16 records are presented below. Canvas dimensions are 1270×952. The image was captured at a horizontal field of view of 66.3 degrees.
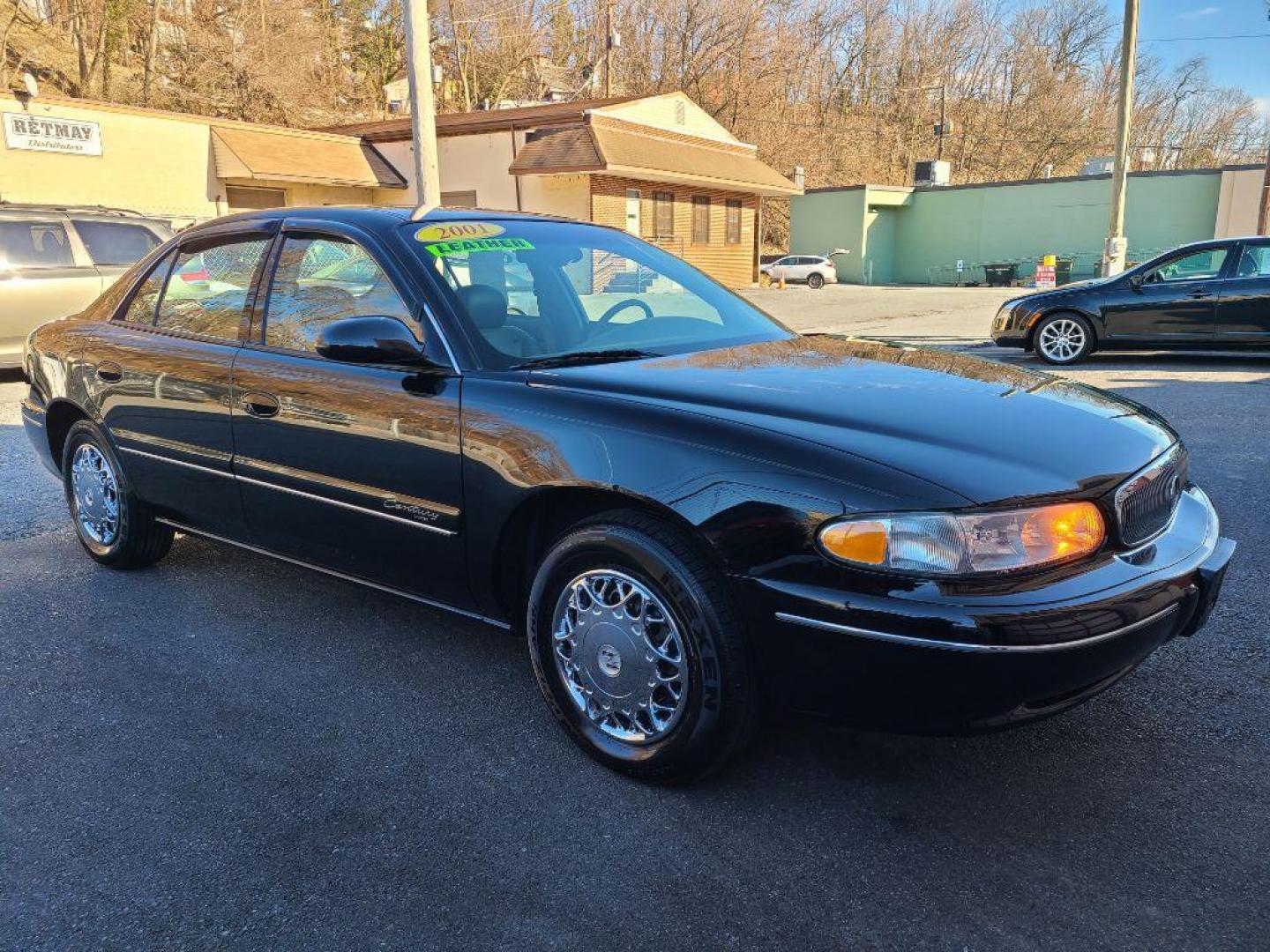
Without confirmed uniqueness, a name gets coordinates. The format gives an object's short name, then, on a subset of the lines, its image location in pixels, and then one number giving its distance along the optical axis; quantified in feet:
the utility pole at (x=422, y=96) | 34.09
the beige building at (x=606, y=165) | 73.67
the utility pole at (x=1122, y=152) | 51.31
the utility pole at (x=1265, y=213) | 59.06
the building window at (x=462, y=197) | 80.23
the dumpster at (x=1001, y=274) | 120.37
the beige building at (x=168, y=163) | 60.03
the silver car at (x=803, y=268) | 112.06
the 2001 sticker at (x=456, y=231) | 10.96
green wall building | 115.34
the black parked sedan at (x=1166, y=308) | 34.22
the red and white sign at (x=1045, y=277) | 65.62
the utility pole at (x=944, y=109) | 180.04
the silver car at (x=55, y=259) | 33.37
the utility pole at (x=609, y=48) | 111.63
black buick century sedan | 7.30
